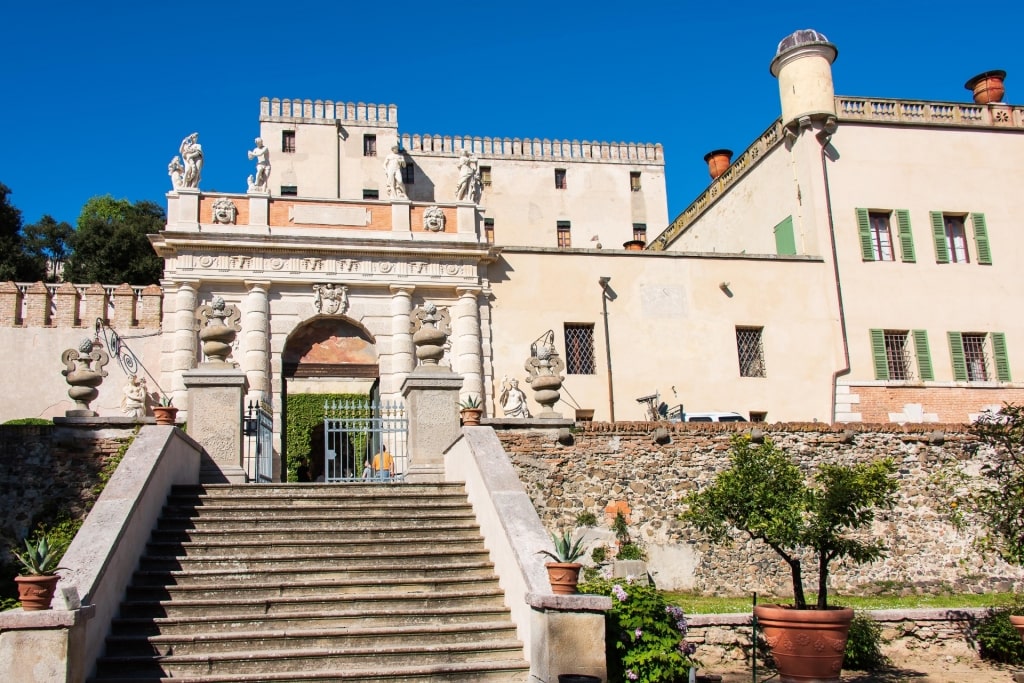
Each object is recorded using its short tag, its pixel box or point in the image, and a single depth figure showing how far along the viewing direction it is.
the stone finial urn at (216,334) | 15.09
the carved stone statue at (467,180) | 26.20
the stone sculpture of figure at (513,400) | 23.19
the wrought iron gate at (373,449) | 16.61
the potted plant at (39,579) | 8.50
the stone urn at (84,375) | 14.81
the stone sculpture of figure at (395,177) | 25.91
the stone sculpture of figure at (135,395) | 23.05
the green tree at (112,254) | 42.62
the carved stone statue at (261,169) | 24.98
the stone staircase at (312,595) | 9.47
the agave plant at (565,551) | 9.84
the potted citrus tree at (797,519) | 10.22
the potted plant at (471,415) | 14.62
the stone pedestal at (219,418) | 14.44
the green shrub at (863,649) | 11.70
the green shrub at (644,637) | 9.56
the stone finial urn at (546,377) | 16.28
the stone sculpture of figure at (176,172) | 24.09
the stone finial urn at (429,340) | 15.56
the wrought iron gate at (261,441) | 15.84
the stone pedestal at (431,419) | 15.07
